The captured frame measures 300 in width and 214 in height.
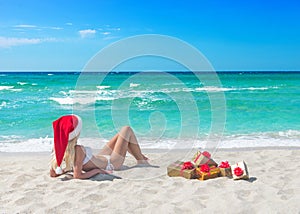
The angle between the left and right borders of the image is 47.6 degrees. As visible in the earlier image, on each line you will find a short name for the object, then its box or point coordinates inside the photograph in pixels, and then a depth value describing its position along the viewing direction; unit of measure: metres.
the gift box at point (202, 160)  4.93
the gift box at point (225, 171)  4.65
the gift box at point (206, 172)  4.57
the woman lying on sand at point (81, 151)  4.59
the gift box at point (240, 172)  4.50
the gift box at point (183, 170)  4.65
